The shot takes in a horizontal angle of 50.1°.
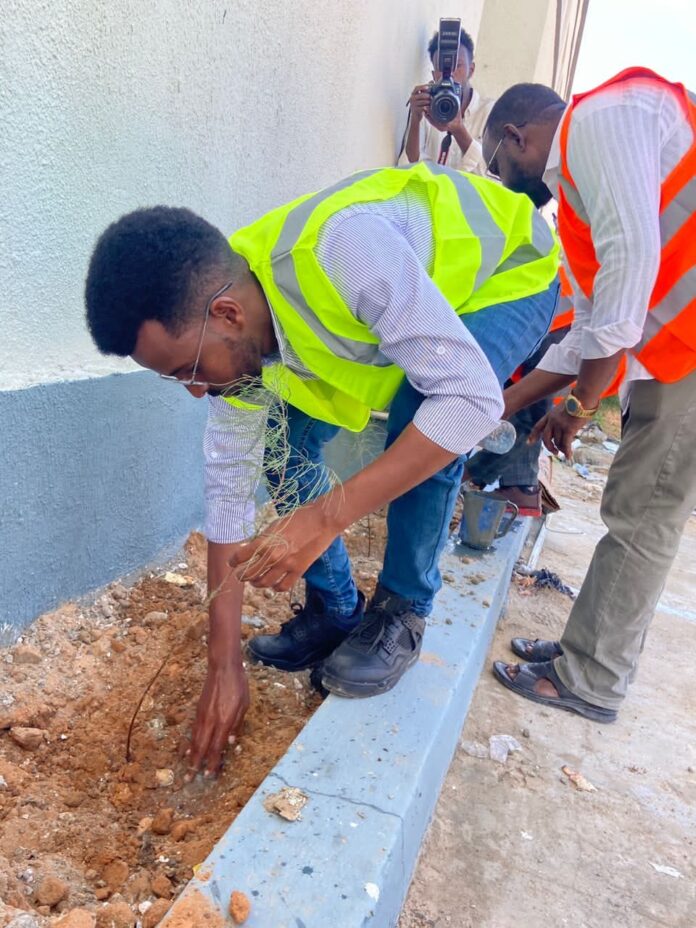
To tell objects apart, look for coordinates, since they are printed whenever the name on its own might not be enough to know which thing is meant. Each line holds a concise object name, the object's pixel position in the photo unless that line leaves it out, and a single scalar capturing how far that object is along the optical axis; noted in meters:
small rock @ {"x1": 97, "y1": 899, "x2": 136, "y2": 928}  1.24
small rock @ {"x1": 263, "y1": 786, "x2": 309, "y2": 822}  1.41
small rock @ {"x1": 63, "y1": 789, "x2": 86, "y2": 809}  1.58
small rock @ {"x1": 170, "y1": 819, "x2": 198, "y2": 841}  1.50
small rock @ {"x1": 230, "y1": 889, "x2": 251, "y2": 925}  1.18
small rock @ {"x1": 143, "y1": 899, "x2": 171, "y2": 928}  1.24
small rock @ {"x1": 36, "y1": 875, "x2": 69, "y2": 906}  1.29
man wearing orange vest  1.91
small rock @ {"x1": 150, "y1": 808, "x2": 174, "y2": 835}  1.54
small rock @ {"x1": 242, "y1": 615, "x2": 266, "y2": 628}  2.43
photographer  4.32
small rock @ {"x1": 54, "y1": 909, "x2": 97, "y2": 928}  1.17
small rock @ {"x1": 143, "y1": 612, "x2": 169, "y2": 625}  2.28
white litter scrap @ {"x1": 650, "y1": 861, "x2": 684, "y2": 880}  1.80
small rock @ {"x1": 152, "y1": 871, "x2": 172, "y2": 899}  1.32
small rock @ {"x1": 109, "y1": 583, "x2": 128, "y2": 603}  2.34
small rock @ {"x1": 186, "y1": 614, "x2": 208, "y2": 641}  2.21
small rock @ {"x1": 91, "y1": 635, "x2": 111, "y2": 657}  2.07
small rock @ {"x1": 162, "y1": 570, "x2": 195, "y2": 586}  2.57
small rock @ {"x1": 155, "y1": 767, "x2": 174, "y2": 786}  1.69
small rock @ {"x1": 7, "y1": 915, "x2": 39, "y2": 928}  1.15
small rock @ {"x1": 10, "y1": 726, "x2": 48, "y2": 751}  1.68
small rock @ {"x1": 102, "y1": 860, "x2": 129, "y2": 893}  1.39
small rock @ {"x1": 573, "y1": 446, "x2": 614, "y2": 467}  7.38
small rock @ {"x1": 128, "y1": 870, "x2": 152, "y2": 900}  1.34
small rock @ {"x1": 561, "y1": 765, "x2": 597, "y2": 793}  2.05
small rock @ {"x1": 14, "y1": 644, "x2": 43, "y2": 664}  1.92
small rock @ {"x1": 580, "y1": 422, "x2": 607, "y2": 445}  8.15
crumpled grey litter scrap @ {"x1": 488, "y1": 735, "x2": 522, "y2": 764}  2.12
